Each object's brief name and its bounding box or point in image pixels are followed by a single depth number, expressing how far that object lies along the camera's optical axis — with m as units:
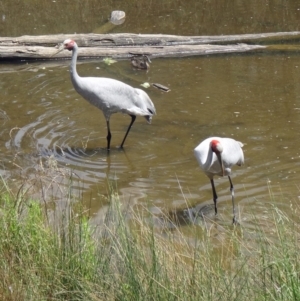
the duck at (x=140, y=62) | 20.98
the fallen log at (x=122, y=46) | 21.50
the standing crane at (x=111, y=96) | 16.12
